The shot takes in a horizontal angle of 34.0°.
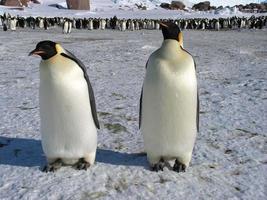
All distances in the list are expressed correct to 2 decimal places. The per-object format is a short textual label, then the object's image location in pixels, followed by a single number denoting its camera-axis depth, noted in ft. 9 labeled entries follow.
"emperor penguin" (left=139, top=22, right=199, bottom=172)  11.07
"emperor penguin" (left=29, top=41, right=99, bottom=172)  10.89
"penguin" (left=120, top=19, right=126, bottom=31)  92.96
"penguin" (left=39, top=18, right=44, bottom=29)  97.50
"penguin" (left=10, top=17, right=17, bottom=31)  83.47
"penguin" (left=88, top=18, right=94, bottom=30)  94.02
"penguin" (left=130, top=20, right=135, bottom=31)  94.59
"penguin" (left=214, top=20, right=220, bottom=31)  99.12
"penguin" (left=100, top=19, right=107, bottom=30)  96.80
